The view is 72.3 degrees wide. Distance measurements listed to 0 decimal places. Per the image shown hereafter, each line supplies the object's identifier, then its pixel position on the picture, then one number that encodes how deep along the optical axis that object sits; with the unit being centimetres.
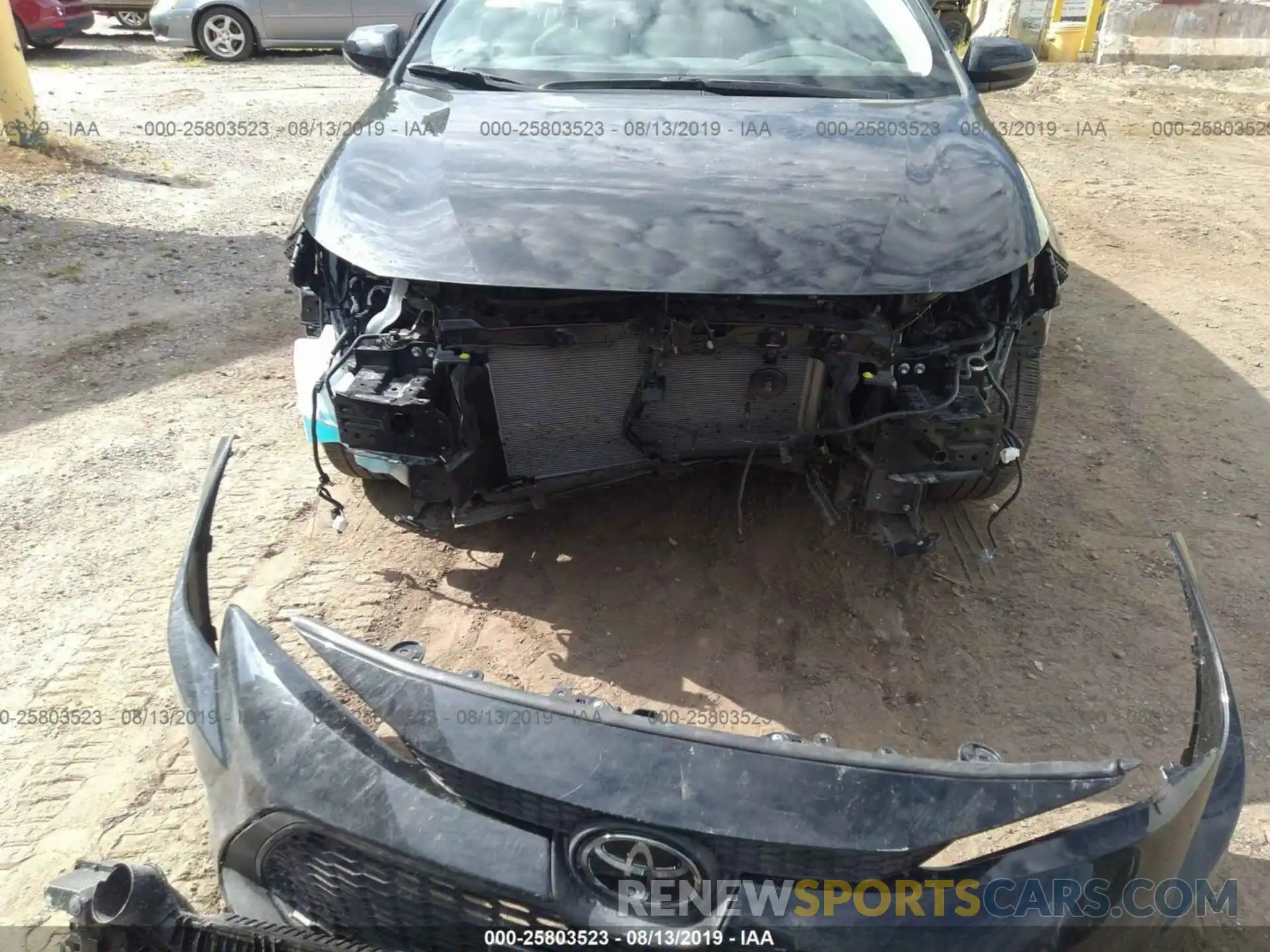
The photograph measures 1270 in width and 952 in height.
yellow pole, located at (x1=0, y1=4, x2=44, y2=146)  678
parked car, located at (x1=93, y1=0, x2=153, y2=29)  1237
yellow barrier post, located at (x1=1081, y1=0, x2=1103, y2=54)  1123
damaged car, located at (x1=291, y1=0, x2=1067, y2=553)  202
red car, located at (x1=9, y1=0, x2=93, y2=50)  1082
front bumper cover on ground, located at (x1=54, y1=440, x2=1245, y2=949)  131
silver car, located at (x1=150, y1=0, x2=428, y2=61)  1066
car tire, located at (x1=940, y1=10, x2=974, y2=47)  1146
